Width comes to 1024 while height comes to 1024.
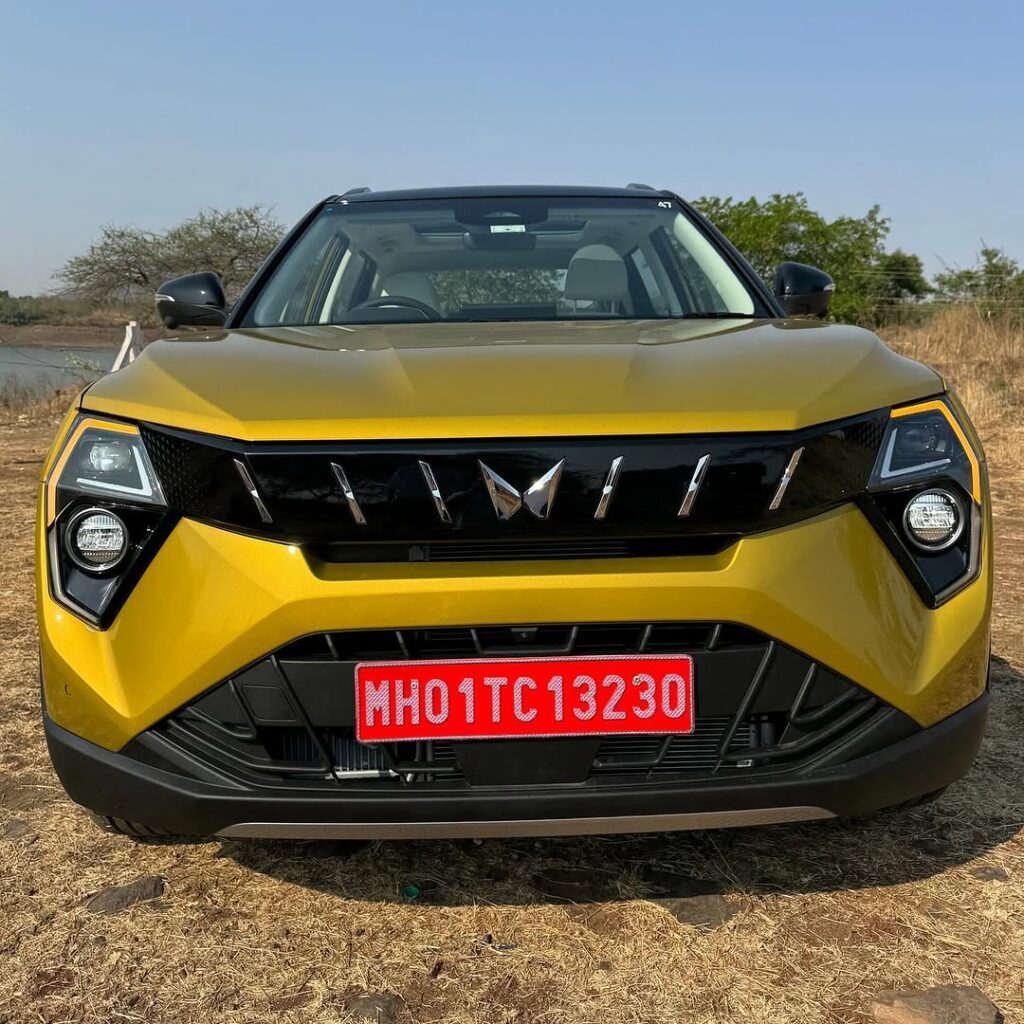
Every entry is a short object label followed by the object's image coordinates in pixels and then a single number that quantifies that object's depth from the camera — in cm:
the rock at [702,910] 189
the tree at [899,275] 3641
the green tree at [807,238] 3828
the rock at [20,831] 225
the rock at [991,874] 204
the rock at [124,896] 196
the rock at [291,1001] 165
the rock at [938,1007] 160
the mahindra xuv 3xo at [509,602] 158
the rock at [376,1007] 163
